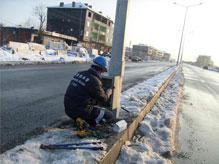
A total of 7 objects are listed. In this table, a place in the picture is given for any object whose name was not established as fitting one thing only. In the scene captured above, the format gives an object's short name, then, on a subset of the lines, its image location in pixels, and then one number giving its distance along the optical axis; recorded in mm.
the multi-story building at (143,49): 99969
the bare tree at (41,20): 46702
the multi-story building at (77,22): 45466
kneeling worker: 3073
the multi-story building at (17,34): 34783
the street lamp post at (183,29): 28799
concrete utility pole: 3601
